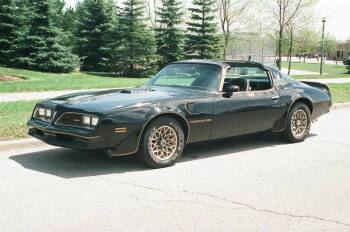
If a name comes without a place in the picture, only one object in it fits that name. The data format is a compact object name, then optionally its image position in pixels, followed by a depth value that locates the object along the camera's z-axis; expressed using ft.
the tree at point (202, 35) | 111.55
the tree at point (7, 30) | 97.35
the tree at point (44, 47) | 91.30
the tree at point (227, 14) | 128.06
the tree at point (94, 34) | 109.81
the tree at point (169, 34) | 108.78
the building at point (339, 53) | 455.46
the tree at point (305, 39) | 158.81
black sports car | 20.45
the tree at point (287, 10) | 132.77
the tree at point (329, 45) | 382.92
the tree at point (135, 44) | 101.65
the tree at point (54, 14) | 95.30
